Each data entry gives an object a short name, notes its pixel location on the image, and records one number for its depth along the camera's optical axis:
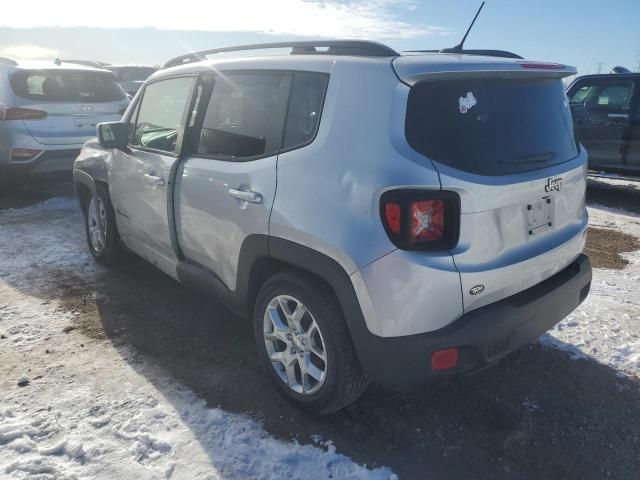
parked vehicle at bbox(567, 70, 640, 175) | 7.98
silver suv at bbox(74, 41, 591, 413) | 2.20
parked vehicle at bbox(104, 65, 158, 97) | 18.59
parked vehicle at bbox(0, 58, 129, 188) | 6.79
